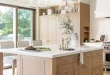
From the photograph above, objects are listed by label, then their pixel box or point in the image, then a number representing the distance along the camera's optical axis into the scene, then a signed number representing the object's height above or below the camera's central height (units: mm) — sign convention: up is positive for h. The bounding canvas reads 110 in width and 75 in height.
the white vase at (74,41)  4288 -165
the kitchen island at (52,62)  2946 -513
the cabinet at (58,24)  6730 +431
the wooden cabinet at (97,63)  4180 -693
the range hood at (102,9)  6334 +942
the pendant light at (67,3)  4426 +783
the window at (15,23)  6555 +446
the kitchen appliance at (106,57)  5961 -769
